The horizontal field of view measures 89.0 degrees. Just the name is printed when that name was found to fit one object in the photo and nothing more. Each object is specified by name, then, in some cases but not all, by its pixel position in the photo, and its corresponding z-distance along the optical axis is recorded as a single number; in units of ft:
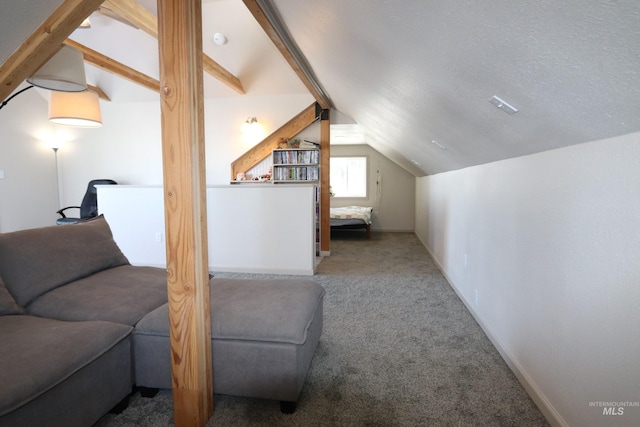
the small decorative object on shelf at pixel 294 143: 17.48
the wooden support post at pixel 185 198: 4.53
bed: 21.03
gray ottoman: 5.04
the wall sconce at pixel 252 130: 18.02
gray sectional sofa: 3.93
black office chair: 18.37
